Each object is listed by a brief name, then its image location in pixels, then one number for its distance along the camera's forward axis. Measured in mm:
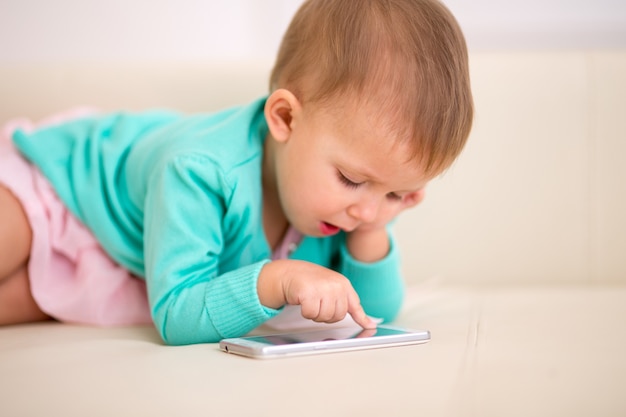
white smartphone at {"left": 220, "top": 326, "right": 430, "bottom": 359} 854
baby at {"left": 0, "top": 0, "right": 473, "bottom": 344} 985
